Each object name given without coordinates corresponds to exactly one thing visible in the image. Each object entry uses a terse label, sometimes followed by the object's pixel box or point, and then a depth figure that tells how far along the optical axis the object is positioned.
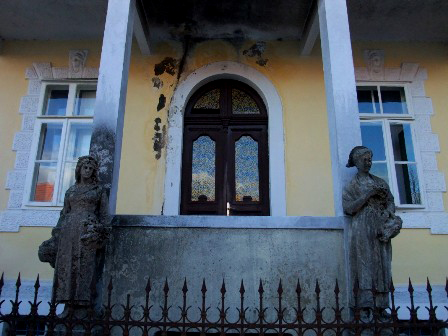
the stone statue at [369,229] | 4.12
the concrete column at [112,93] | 4.75
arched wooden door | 6.73
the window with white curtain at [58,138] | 6.81
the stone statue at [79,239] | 4.04
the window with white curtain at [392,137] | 6.71
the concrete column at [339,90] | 4.77
